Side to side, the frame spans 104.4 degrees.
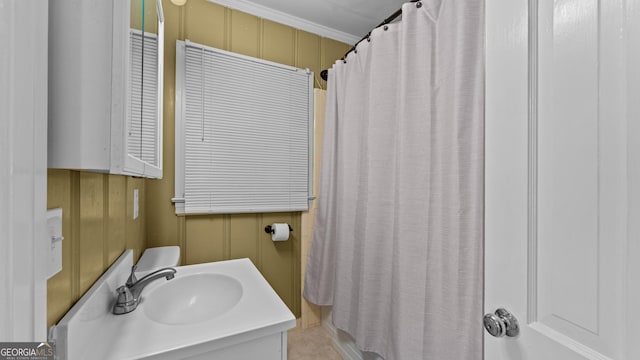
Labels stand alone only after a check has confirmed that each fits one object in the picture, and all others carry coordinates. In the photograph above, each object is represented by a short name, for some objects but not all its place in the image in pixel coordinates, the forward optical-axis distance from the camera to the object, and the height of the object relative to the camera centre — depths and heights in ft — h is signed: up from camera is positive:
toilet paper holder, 5.48 -1.10
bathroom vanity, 1.82 -1.46
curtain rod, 3.87 +2.57
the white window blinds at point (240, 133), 4.76 +0.97
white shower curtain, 2.74 -0.14
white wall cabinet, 1.19 +0.48
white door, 1.36 +0.03
